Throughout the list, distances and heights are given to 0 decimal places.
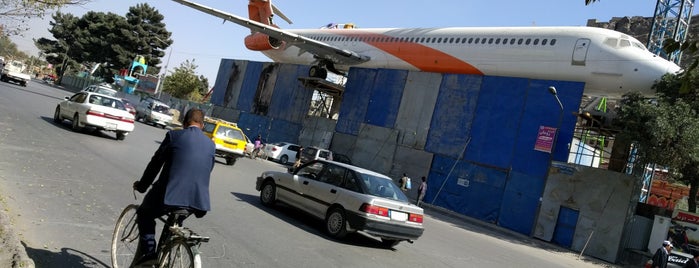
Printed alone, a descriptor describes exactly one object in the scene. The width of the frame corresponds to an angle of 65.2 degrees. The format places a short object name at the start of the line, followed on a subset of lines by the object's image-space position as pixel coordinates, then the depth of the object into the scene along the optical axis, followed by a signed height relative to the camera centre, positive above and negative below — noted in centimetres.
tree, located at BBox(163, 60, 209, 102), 7475 +401
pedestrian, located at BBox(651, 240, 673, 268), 1189 -47
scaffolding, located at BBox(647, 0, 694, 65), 2827 +1144
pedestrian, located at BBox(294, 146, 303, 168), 2825 -70
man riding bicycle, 454 -53
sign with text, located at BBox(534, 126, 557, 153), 2327 +283
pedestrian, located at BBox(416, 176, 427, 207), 2382 -67
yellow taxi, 2031 -52
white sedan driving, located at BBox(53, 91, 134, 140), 1878 -72
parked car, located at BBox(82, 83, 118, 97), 3686 +18
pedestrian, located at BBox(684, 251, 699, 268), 1182 -40
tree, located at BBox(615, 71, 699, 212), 1795 +350
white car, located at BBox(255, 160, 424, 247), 938 -79
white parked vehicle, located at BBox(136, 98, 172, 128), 3666 -46
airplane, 2150 +638
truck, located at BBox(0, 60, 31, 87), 4969 -36
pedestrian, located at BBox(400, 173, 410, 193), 2381 -55
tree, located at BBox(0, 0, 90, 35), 1356 +171
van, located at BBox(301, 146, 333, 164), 3014 -31
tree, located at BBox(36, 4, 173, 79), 8056 +858
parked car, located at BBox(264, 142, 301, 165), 3378 -80
